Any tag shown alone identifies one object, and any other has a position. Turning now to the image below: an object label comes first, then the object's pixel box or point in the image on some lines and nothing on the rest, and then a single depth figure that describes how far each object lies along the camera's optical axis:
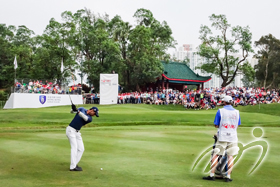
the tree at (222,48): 60.34
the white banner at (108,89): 46.62
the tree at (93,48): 56.06
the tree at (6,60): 67.38
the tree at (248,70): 60.47
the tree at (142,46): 55.00
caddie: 8.56
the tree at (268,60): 75.94
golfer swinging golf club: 9.69
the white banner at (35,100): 45.16
